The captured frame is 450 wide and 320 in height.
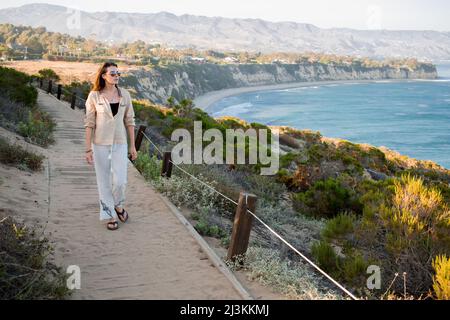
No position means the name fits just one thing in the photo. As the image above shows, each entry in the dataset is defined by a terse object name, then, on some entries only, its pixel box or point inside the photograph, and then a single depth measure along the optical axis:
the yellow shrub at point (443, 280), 4.32
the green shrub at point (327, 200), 10.91
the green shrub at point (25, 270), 3.69
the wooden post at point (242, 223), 5.29
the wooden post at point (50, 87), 27.37
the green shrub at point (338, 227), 6.99
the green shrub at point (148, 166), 9.38
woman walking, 5.66
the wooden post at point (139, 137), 11.47
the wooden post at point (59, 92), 24.30
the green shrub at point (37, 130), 12.10
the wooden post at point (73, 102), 21.13
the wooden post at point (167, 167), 8.84
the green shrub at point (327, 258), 5.98
